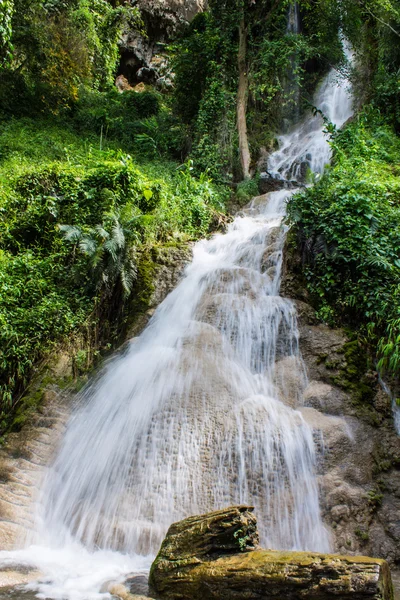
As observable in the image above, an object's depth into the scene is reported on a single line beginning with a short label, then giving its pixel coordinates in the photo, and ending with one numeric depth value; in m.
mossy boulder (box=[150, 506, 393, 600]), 2.71
